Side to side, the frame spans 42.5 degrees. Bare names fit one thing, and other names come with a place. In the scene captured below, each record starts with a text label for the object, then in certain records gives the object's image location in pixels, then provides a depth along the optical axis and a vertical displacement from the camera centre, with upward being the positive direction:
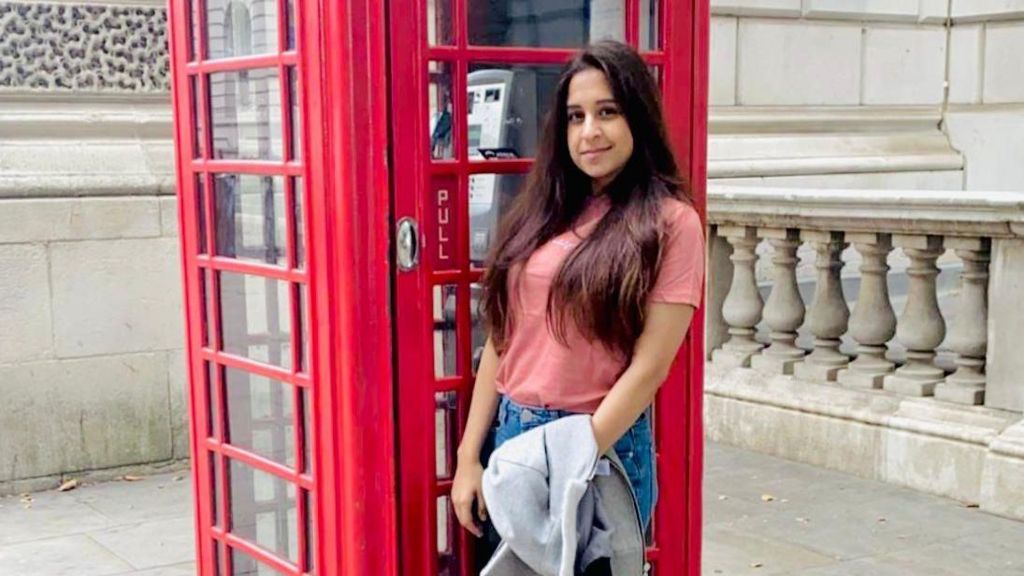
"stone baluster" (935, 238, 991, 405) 5.43 -0.84
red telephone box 2.82 -0.23
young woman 2.68 -0.29
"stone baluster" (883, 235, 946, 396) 5.66 -0.87
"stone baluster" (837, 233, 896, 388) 5.87 -0.88
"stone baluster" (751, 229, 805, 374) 6.31 -0.88
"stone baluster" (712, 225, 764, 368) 6.54 -0.88
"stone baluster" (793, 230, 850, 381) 6.08 -0.88
